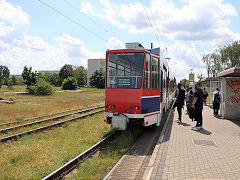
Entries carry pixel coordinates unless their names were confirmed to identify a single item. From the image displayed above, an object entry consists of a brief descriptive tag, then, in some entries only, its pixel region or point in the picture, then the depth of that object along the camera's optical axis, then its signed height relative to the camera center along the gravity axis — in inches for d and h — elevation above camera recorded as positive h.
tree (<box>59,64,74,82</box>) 4050.2 +338.9
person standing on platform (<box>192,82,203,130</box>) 360.2 -23.1
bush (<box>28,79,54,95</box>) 1621.6 +7.3
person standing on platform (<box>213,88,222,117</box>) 526.0 -20.8
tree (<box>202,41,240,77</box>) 1956.2 +316.7
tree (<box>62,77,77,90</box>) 2866.6 +69.6
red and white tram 303.3 +5.3
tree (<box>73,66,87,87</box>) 4191.7 +276.0
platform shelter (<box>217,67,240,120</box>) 480.3 -14.2
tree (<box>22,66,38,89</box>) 1638.8 +97.7
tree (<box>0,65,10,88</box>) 6048.2 +523.9
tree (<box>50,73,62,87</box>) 4210.1 +180.0
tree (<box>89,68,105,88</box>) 3245.6 +159.0
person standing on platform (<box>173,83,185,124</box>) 422.6 -15.2
